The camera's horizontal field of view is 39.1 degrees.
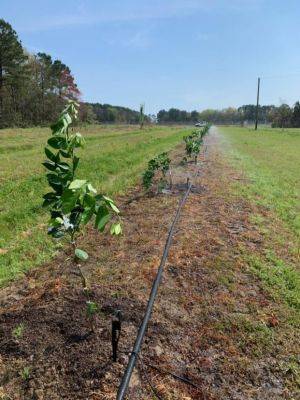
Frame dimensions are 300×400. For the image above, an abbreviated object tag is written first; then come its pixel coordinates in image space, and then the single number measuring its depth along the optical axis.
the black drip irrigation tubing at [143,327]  2.82
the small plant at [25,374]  3.29
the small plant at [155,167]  9.59
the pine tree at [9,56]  46.50
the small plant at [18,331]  3.78
